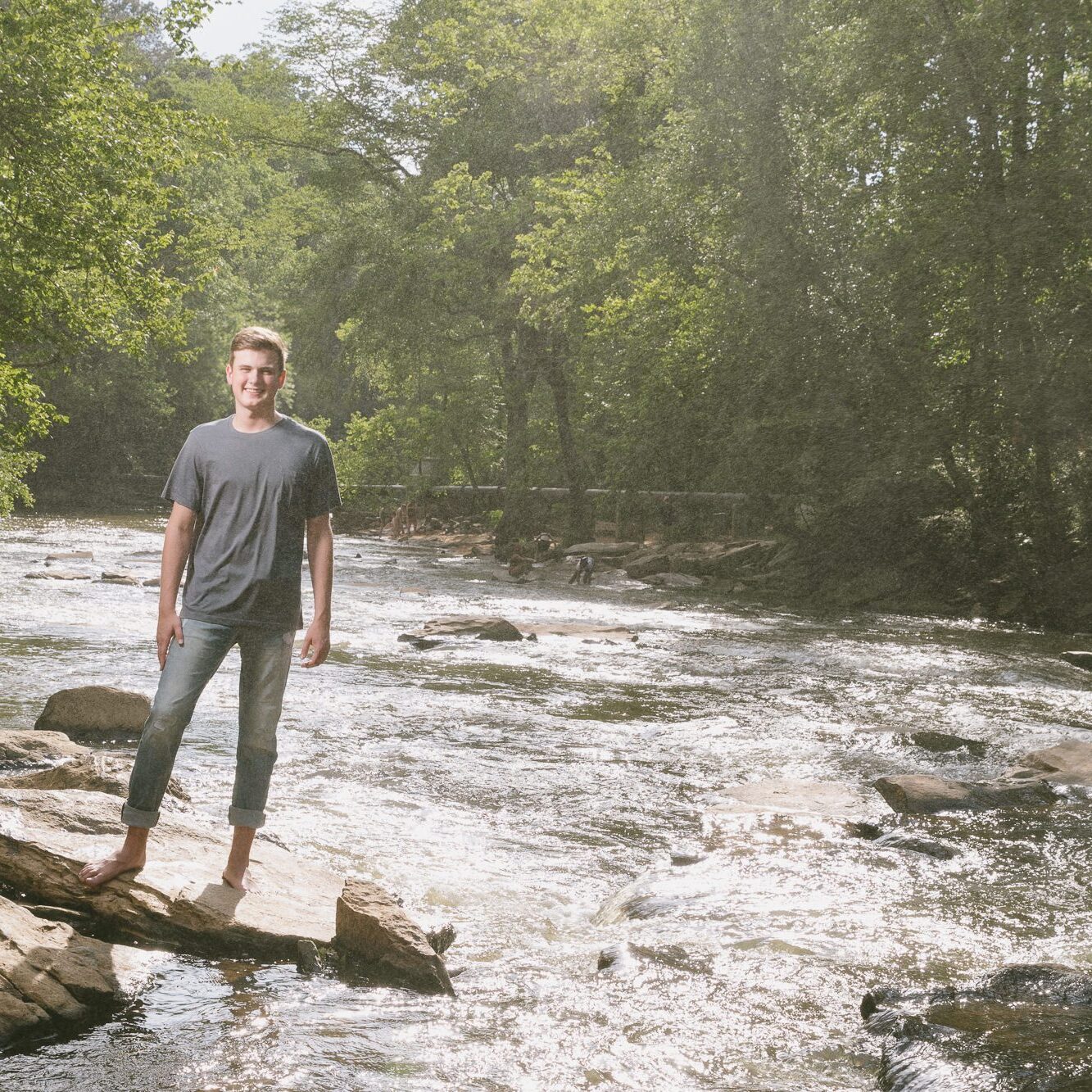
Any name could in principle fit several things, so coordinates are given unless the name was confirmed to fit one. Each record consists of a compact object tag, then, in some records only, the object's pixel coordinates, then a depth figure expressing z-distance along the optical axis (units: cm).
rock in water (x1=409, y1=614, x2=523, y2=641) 1423
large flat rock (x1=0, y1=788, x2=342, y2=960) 423
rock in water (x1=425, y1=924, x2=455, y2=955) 447
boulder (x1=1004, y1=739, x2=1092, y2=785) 759
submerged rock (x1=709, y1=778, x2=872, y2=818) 682
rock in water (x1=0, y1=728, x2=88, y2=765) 672
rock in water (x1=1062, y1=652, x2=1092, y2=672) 1341
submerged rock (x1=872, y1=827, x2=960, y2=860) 611
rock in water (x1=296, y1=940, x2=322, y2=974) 416
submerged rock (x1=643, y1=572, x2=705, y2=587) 2258
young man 433
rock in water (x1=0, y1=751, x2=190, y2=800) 563
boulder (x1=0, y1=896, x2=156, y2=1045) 353
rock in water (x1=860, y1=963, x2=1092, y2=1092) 339
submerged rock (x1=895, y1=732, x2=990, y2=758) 885
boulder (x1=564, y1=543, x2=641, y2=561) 2586
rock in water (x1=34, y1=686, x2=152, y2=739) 788
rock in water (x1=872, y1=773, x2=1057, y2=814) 697
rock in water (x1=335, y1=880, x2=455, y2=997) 412
